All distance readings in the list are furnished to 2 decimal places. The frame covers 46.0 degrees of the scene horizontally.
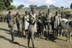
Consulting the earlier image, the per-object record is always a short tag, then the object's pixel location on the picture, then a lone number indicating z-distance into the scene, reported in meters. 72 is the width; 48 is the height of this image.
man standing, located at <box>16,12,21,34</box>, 7.12
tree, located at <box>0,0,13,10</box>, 22.30
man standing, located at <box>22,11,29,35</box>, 5.76
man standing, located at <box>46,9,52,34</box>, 6.07
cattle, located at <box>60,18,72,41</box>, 5.86
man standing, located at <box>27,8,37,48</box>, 4.37
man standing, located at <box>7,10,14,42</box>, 5.49
